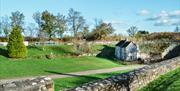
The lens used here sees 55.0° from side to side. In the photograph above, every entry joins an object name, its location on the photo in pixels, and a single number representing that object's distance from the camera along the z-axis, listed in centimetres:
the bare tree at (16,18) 4668
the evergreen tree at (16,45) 2708
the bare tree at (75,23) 4877
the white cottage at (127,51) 3454
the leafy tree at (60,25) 4486
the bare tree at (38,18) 4511
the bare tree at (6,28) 4562
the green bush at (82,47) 3514
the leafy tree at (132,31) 5724
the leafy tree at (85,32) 4731
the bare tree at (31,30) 4747
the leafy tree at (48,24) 4314
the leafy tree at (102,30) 4850
